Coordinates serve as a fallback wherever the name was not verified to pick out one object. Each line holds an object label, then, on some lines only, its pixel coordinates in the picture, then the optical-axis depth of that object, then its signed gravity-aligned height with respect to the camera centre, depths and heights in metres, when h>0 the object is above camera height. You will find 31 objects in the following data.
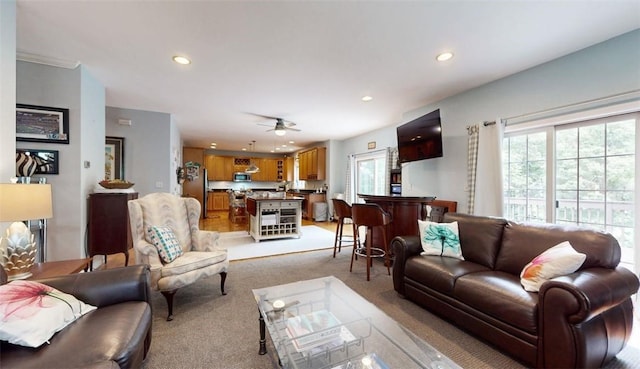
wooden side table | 1.75 -0.66
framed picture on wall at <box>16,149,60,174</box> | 2.69 +0.25
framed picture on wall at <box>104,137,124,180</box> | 4.39 +0.47
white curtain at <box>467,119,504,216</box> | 3.22 +0.21
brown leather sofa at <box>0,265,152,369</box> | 1.04 -0.74
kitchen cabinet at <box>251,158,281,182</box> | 10.47 +0.57
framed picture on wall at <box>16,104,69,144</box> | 2.67 +0.64
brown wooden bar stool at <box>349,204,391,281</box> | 3.11 -0.45
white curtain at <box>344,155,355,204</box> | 7.20 +0.05
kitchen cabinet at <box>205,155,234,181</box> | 9.62 +0.62
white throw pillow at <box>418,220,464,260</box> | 2.48 -0.57
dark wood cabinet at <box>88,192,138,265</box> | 3.13 -0.56
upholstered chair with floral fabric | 2.16 -0.62
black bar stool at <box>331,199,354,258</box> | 3.83 -0.41
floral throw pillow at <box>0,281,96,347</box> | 1.09 -0.63
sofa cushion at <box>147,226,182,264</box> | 2.34 -0.58
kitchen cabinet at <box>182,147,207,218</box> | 8.56 +0.06
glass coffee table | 1.36 -0.96
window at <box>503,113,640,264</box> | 2.36 +0.11
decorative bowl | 3.27 -0.04
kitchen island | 5.00 -0.70
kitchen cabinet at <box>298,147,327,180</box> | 7.89 +0.69
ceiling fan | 5.00 +1.24
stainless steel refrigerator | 8.53 -0.19
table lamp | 1.57 -0.24
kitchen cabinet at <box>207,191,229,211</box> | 9.48 -0.67
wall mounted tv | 3.49 +0.70
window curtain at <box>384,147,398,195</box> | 5.68 +0.51
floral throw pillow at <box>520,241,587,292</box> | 1.67 -0.56
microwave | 10.12 +0.25
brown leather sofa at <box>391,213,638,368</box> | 1.42 -0.77
